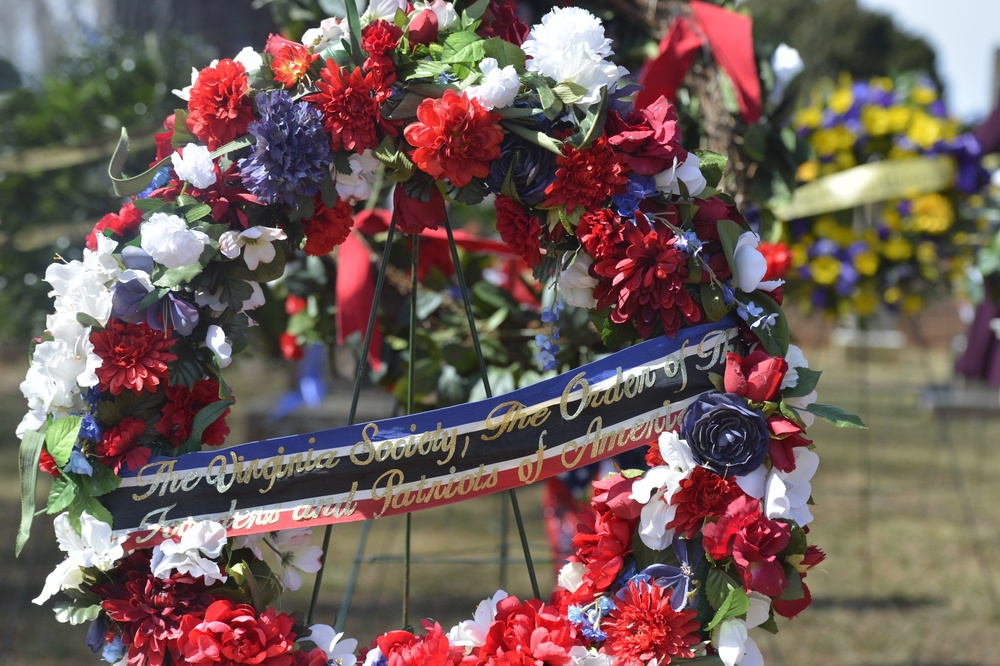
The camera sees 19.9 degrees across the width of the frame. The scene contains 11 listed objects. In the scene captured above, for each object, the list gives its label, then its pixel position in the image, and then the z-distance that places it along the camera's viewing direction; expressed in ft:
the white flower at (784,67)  9.03
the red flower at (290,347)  9.93
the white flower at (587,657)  7.47
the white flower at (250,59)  7.75
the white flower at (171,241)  7.55
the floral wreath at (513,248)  7.48
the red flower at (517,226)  7.72
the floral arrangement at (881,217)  13.22
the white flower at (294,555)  7.78
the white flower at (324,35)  7.78
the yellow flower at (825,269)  13.18
